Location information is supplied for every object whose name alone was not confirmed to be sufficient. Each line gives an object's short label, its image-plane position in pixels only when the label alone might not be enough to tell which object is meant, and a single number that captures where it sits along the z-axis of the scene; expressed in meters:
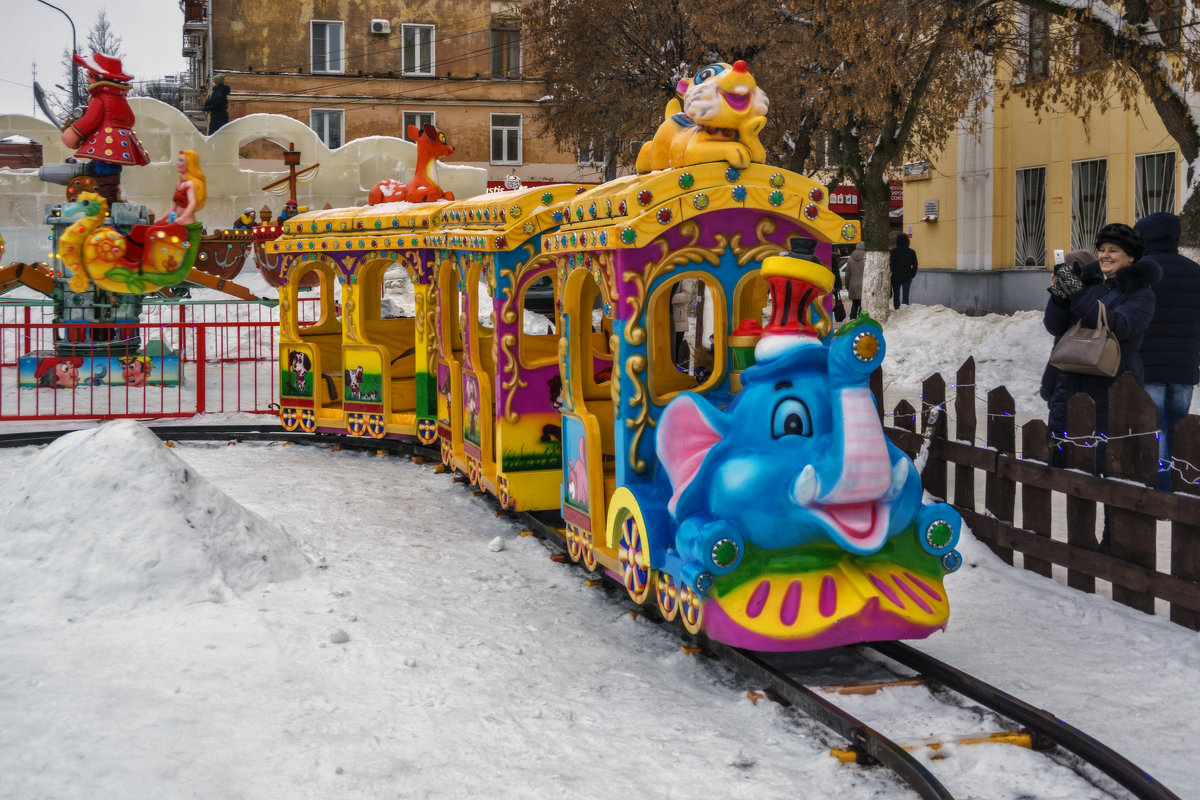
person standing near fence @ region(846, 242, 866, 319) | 27.02
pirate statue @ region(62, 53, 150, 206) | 15.73
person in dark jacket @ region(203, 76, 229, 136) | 36.09
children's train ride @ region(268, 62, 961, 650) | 5.55
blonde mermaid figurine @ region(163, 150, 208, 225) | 15.18
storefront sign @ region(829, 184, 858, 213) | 36.53
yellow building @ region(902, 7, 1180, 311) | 20.98
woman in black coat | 7.46
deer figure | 12.84
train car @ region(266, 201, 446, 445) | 11.88
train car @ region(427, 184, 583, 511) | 9.02
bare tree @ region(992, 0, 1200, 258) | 13.21
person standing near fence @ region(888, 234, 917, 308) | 25.39
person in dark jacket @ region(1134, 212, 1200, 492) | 8.02
